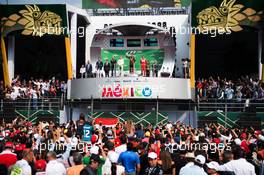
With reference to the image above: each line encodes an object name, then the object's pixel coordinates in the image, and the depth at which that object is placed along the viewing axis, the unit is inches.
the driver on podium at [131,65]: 1307.2
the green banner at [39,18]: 1307.8
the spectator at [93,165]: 339.6
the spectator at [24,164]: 361.1
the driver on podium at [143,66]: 1290.6
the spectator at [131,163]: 405.7
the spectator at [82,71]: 1312.7
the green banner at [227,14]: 1255.5
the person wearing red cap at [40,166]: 385.4
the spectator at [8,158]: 397.4
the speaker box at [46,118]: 1164.1
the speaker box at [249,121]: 1077.5
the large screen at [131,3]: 1560.0
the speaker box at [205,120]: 1099.5
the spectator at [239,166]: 353.1
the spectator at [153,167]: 355.9
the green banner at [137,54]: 1459.2
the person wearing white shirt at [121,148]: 431.1
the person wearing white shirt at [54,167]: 361.4
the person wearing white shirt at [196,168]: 330.6
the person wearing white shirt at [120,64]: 1343.0
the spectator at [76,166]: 358.6
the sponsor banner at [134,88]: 1203.9
